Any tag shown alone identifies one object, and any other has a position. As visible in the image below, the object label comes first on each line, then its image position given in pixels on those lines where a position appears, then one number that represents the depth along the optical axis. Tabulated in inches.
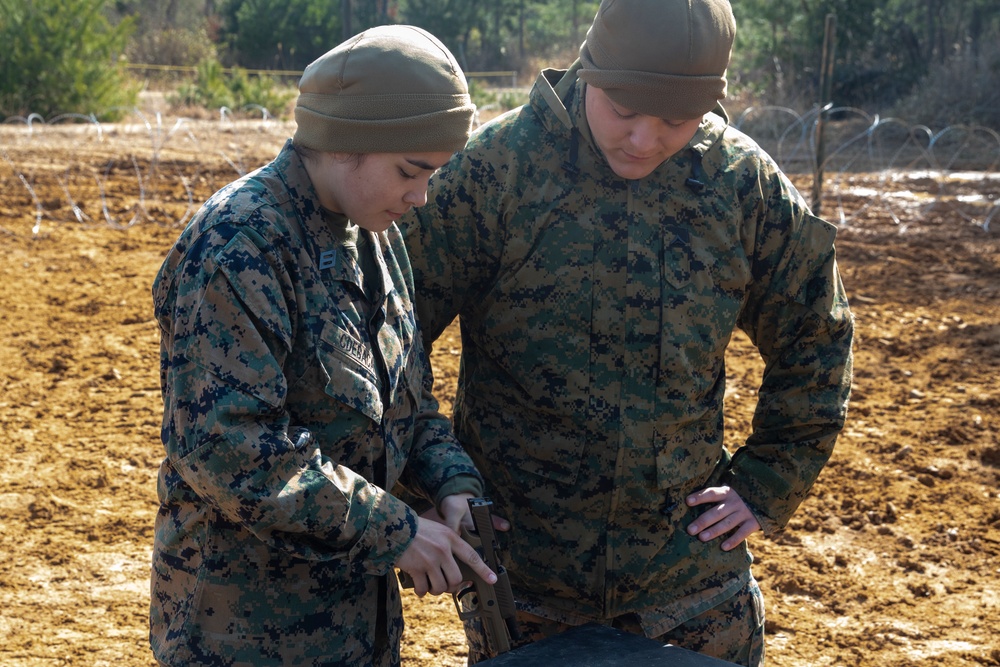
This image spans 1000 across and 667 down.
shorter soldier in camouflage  67.5
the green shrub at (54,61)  672.4
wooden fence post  402.0
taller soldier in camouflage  90.4
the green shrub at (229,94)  733.9
